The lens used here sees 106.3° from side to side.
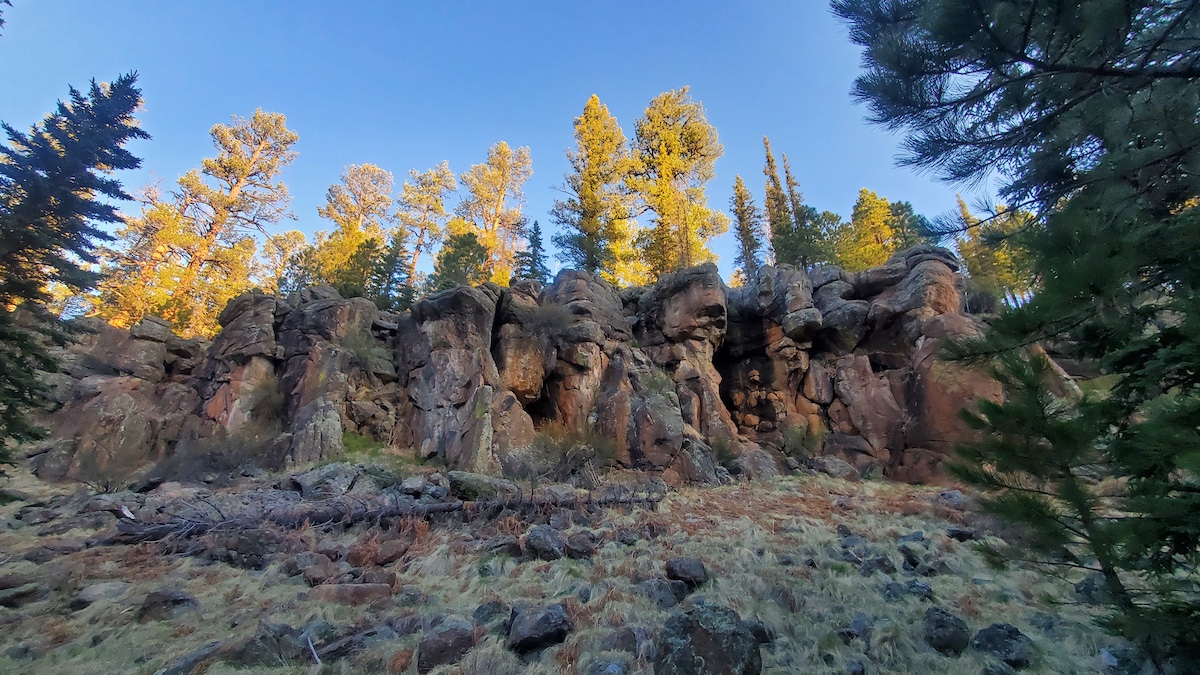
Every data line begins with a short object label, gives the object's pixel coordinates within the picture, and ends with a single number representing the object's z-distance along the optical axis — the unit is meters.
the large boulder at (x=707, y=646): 2.81
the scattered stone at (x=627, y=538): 6.50
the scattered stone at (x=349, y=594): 4.20
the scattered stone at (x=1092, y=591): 3.48
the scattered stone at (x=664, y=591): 4.27
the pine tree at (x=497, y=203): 27.42
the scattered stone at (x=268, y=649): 3.07
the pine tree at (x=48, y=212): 6.44
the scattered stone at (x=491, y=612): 3.92
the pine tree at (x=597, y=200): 23.92
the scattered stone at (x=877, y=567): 5.08
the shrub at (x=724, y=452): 14.98
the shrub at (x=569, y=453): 12.78
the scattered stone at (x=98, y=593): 4.04
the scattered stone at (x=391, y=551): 5.48
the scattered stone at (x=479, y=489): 8.62
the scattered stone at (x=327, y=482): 8.90
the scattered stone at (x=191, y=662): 2.91
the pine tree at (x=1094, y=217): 2.63
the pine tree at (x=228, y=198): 20.84
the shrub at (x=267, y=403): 15.37
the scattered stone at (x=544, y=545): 5.74
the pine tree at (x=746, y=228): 28.97
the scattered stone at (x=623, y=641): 3.32
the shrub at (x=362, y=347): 16.67
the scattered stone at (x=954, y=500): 8.89
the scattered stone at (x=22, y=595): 3.98
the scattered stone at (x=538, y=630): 3.33
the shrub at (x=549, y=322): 16.78
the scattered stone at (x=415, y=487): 8.81
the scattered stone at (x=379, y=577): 4.63
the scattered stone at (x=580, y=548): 5.77
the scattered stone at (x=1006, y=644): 3.06
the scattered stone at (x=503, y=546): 5.86
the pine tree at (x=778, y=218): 25.81
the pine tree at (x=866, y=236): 27.26
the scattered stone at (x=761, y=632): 3.46
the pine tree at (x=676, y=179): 24.33
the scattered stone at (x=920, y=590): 4.31
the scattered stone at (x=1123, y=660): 2.79
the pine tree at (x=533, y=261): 24.12
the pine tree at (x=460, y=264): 20.80
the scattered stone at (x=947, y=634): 3.29
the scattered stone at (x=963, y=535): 6.28
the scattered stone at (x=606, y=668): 2.96
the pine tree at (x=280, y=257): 23.94
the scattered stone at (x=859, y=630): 3.50
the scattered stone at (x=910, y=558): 5.26
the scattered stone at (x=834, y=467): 14.59
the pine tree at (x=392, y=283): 21.62
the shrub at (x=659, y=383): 15.87
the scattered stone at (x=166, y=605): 3.80
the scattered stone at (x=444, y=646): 3.12
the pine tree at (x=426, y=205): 27.09
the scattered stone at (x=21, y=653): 3.15
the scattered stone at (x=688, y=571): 4.76
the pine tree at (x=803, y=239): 24.70
